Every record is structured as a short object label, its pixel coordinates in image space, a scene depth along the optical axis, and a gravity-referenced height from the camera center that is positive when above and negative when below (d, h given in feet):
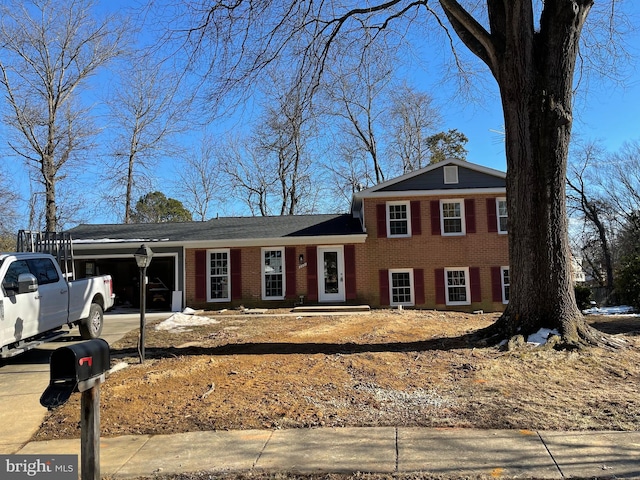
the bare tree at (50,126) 76.02 +26.36
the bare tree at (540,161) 24.03 +5.91
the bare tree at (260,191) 115.75 +21.59
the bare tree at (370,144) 110.93 +32.18
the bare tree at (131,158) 99.66 +26.68
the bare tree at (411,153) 116.67 +30.71
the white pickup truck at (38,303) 23.15 -1.44
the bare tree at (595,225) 103.40 +9.75
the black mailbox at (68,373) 8.86 -1.93
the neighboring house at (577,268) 119.39 -0.34
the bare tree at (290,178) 107.45 +23.78
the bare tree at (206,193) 122.52 +22.15
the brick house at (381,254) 58.90 +2.43
